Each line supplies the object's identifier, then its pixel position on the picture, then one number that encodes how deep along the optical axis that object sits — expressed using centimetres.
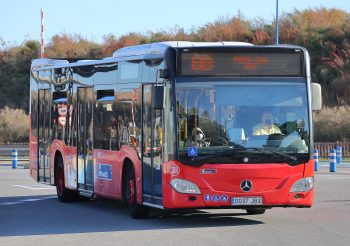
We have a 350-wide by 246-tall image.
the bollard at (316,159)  3624
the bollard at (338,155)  4178
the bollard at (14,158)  3978
